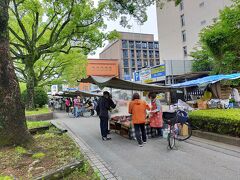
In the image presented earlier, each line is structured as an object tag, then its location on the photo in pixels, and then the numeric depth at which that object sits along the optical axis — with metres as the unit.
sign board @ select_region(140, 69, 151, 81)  26.09
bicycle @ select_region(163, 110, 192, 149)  6.88
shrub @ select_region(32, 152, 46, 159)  4.88
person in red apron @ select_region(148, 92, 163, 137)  7.67
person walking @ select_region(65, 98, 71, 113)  21.18
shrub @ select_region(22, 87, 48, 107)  21.05
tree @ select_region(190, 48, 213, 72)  23.42
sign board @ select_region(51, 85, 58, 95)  33.94
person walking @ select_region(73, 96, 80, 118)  17.27
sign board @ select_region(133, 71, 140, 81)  28.47
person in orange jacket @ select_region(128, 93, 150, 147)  6.81
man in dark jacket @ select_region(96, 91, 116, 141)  8.03
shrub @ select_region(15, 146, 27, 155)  5.12
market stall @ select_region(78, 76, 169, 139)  7.35
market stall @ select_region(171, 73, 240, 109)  12.09
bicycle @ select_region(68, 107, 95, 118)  17.60
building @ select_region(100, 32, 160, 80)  76.41
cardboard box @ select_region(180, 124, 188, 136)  7.66
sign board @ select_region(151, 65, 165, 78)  23.45
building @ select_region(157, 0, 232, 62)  28.84
